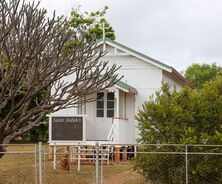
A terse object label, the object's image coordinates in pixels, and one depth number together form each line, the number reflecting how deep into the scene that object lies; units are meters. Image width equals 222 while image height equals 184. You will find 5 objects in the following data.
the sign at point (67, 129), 18.42
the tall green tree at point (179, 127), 13.22
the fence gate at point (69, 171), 16.40
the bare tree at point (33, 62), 12.05
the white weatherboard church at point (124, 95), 23.70
